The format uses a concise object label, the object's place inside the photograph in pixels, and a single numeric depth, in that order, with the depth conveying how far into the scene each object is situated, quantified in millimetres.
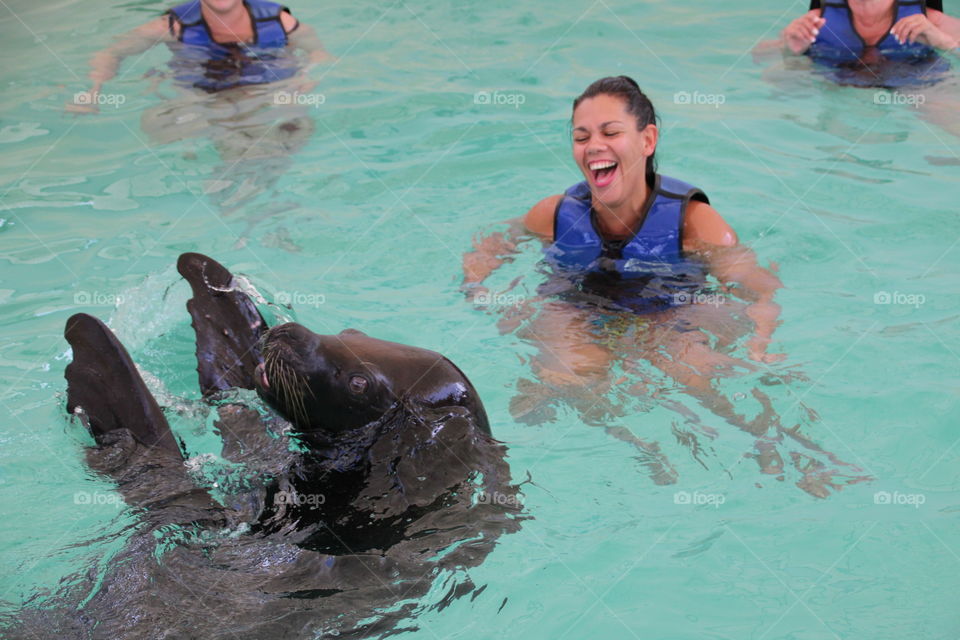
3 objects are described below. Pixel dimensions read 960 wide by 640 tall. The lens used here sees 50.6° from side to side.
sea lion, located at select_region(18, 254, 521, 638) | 3418
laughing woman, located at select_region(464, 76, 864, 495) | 4957
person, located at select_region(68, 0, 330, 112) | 9047
